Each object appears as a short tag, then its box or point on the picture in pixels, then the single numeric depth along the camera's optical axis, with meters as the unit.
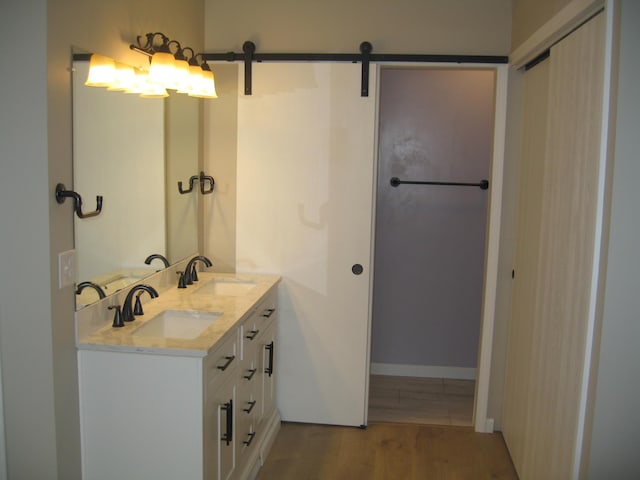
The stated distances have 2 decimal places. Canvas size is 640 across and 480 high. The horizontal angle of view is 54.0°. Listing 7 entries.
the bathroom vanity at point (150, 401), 2.22
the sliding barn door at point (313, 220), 3.46
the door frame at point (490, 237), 3.40
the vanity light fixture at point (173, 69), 2.65
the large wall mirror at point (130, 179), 2.29
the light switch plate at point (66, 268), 2.11
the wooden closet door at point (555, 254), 2.18
